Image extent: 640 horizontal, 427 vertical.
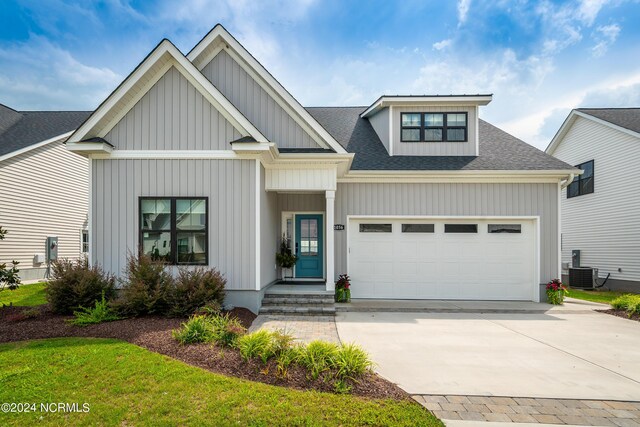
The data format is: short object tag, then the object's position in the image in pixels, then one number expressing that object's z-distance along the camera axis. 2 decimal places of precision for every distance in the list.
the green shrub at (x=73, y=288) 6.62
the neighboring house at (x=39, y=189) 12.39
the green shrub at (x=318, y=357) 3.99
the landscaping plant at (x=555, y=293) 9.48
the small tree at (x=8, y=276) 6.94
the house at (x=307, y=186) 7.58
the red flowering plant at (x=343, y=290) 9.12
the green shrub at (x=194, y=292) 6.49
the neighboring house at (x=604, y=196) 12.62
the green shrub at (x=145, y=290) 6.34
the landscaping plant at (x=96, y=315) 5.86
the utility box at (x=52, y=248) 13.74
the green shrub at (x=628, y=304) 8.19
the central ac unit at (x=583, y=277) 13.28
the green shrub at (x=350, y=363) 3.93
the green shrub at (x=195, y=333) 4.96
